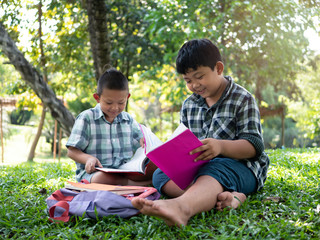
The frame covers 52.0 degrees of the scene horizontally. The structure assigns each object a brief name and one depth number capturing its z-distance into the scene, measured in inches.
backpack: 72.5
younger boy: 99.7
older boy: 72.4
